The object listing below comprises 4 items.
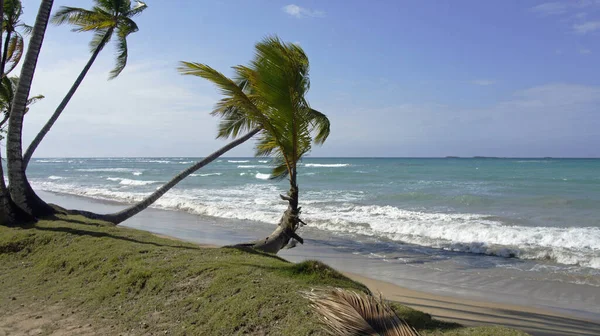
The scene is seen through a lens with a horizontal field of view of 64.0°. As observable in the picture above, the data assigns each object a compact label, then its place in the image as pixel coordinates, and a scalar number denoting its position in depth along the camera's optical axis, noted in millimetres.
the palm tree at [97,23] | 11289
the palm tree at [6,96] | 13945
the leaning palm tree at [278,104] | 6738
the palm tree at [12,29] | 11844
